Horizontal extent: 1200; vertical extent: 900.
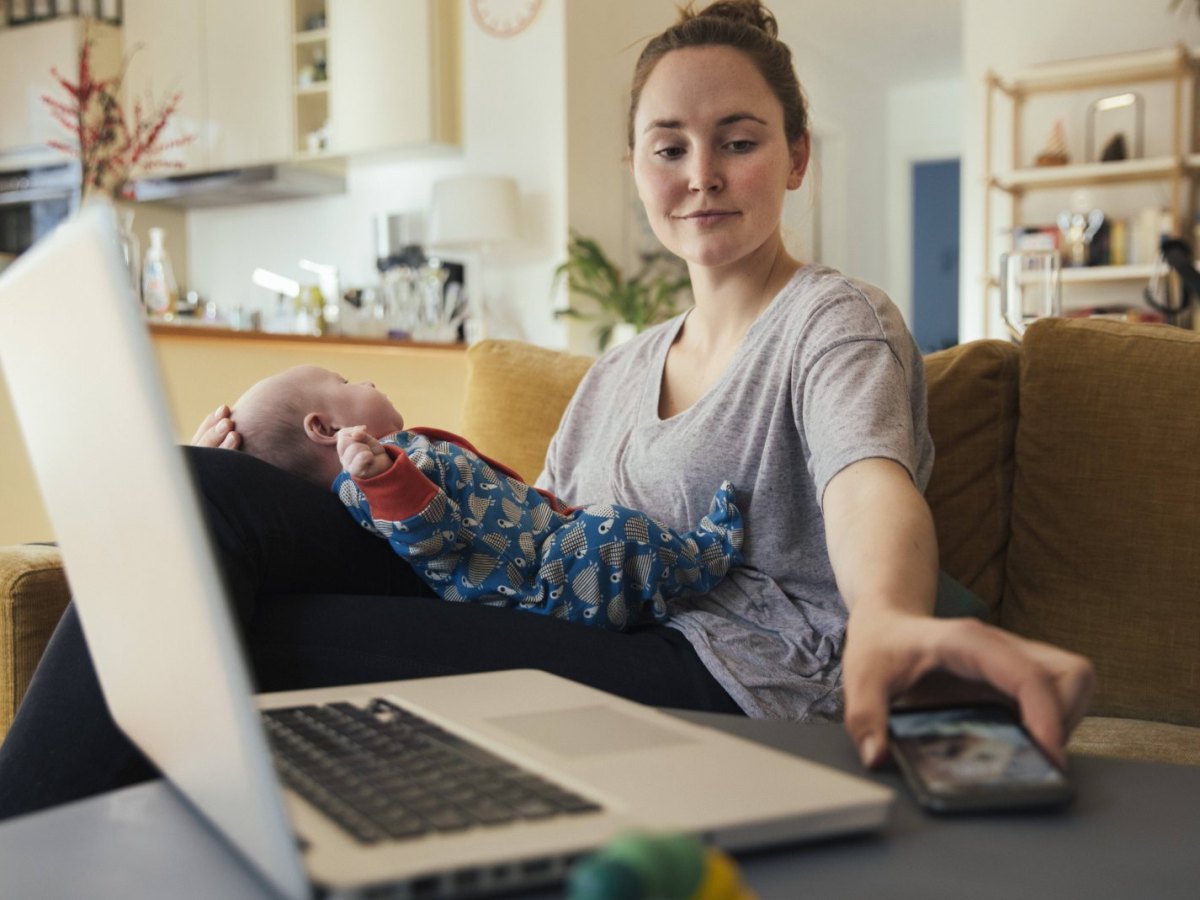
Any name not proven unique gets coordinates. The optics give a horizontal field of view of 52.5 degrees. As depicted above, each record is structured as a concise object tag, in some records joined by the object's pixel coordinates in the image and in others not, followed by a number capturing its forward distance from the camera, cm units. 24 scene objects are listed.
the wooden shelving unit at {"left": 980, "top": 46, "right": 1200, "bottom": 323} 520
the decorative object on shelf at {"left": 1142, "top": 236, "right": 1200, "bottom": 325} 400
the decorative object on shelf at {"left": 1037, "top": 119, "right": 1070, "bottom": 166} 552
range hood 573
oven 606
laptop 41
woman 81
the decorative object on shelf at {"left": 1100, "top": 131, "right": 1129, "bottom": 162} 539
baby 116
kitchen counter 269
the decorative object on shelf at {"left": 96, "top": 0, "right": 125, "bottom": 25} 619
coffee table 47
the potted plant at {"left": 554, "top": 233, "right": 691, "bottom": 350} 511
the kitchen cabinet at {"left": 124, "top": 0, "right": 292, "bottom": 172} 574
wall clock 522
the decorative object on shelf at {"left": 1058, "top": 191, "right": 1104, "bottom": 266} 542
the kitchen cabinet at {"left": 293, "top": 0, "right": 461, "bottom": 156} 532
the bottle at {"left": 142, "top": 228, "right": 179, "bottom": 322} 336
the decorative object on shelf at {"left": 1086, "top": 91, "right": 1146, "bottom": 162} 542
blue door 884
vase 266
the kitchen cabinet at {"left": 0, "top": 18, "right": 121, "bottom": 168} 596
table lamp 507
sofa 141
